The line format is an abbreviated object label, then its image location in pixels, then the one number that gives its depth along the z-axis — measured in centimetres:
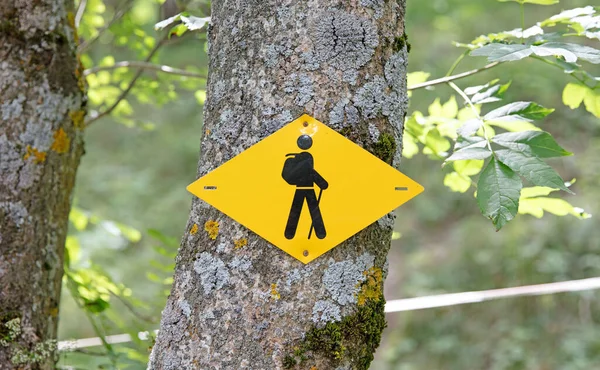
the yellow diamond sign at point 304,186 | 273
